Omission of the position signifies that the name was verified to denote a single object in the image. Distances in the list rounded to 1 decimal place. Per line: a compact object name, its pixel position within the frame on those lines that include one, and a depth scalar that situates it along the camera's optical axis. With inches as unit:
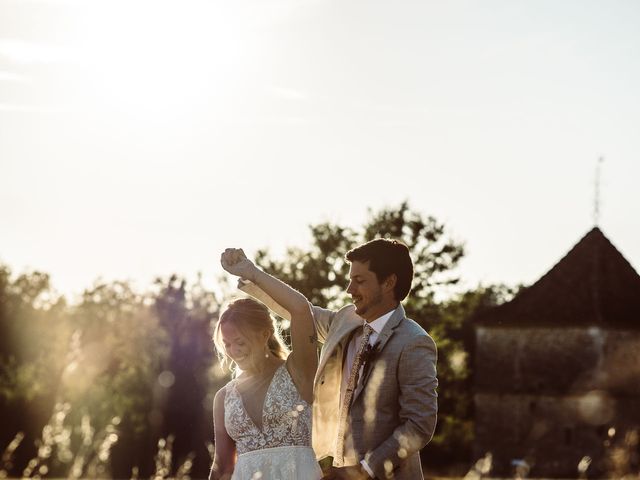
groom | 204.8
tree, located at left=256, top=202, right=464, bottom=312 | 1390.3
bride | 211.8
